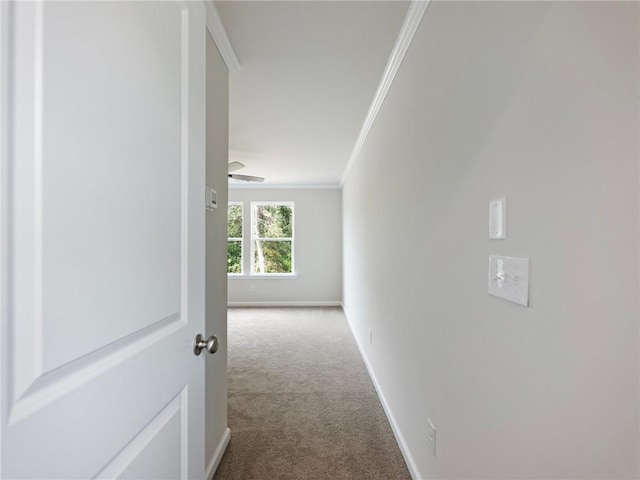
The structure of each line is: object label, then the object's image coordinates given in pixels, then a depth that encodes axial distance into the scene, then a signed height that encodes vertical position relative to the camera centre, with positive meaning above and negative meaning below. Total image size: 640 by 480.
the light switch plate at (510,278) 0.76 -0.09
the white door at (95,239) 0.43 +0.00
